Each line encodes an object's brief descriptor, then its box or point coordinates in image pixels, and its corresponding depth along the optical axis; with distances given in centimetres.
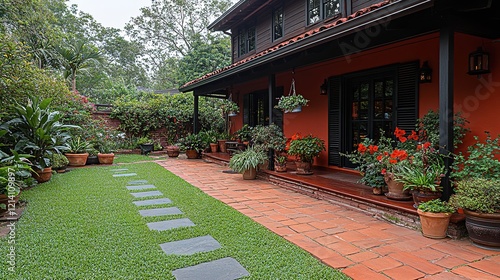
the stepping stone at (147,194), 445
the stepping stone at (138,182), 536
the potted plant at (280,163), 562
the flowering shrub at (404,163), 302
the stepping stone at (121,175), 623
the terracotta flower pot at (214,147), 975
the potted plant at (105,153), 804
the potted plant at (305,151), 522
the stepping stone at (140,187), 493
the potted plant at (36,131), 503
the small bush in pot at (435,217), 276
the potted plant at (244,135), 809
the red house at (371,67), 295
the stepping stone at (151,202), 399
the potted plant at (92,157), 800
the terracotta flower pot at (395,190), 345
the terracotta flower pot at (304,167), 530
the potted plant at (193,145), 941
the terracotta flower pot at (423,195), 297
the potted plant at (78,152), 749
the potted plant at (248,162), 574
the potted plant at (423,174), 298
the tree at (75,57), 1158
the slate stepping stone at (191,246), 244
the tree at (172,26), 2025
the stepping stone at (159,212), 348
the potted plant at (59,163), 633
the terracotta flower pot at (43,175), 531
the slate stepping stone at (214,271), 203
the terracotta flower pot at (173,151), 993
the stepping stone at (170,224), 303
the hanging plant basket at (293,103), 539
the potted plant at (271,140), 564
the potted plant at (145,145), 1055
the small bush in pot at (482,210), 249
